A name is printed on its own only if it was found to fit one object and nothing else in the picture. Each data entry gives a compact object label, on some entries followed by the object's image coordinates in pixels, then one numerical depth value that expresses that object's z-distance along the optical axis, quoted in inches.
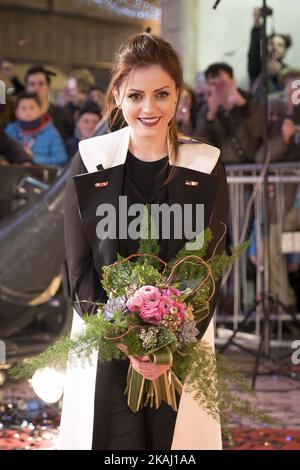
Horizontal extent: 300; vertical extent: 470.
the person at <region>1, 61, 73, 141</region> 277.6
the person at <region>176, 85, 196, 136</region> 261.1
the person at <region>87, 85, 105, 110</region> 283.0
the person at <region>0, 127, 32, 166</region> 251.9
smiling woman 95.0
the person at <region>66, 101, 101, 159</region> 270.8
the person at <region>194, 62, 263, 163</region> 263.6
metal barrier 254.5
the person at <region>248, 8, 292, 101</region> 280.8
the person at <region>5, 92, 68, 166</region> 270.7
